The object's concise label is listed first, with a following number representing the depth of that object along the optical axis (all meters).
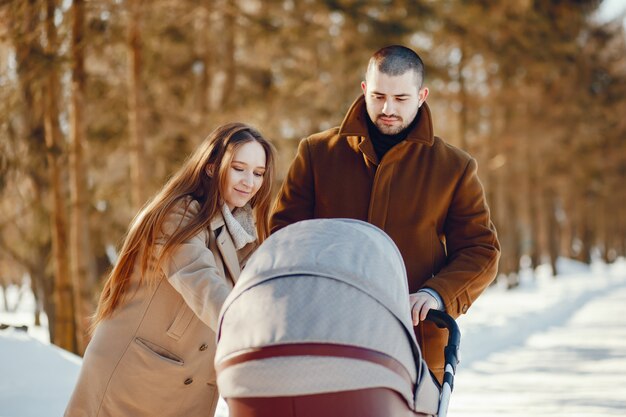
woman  3.88
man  4.19
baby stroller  2.88
